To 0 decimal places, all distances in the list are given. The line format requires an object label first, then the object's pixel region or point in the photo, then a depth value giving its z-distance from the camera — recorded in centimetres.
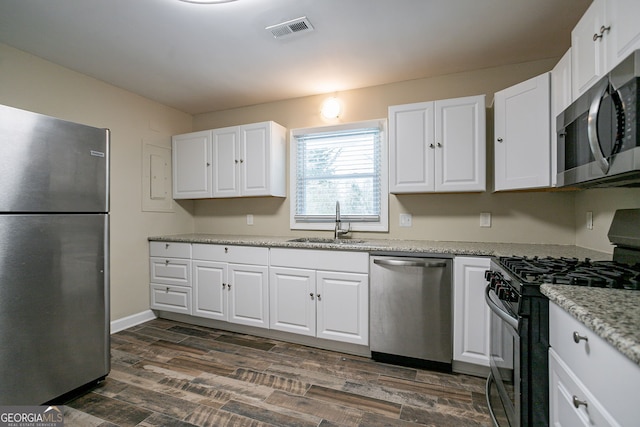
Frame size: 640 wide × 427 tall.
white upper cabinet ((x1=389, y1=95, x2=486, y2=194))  241
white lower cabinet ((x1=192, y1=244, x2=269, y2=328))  280
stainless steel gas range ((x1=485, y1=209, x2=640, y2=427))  118
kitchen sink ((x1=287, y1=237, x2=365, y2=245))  269
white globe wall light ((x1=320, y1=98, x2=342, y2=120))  312
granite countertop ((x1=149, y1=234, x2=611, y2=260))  201
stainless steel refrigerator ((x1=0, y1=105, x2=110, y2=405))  158
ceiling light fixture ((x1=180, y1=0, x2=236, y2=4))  176
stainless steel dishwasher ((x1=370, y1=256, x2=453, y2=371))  217
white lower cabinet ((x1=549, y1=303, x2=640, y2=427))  68
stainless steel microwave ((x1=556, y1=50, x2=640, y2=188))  107
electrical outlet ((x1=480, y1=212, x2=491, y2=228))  263
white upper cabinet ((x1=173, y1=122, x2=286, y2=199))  318
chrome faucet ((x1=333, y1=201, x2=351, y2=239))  304
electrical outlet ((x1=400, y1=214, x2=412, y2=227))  290
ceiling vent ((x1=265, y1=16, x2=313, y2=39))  201
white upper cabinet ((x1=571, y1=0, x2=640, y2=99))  118
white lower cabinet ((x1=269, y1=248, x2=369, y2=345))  243
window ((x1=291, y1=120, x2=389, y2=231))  302
